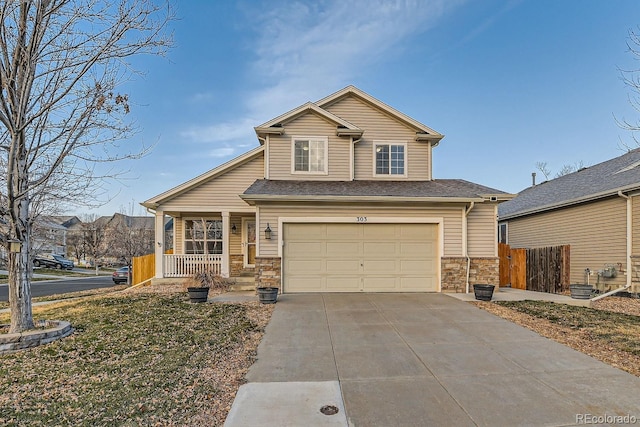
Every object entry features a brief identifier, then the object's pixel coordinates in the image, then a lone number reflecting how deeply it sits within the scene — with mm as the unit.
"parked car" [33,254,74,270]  31500
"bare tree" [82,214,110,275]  29469
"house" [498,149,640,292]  10422
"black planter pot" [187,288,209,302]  9367
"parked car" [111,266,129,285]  20641
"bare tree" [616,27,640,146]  6398
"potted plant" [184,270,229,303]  11820
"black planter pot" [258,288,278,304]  9062
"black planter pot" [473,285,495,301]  9406
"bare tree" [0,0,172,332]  6023
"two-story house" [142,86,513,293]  10656
